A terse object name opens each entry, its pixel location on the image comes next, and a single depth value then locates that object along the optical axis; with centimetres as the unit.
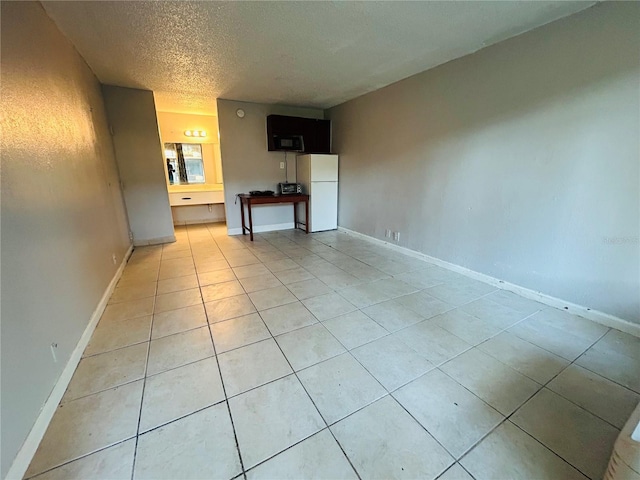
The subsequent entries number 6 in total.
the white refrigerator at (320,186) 480
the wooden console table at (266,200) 452
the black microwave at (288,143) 477
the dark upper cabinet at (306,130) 471
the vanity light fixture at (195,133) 555
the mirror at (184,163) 557
